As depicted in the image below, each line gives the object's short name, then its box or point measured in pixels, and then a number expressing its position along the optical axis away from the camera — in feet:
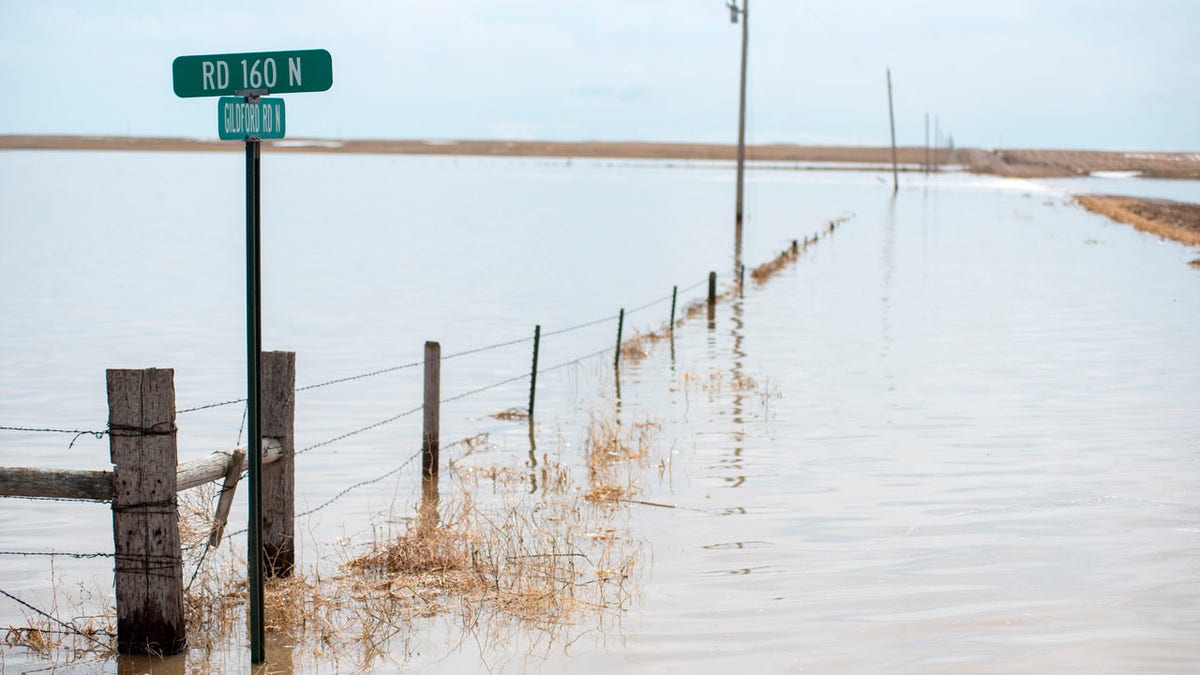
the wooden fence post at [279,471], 25.29
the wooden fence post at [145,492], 21.52
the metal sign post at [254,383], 19.57
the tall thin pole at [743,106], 151.43
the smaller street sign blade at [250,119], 19.31
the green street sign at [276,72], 19.20
